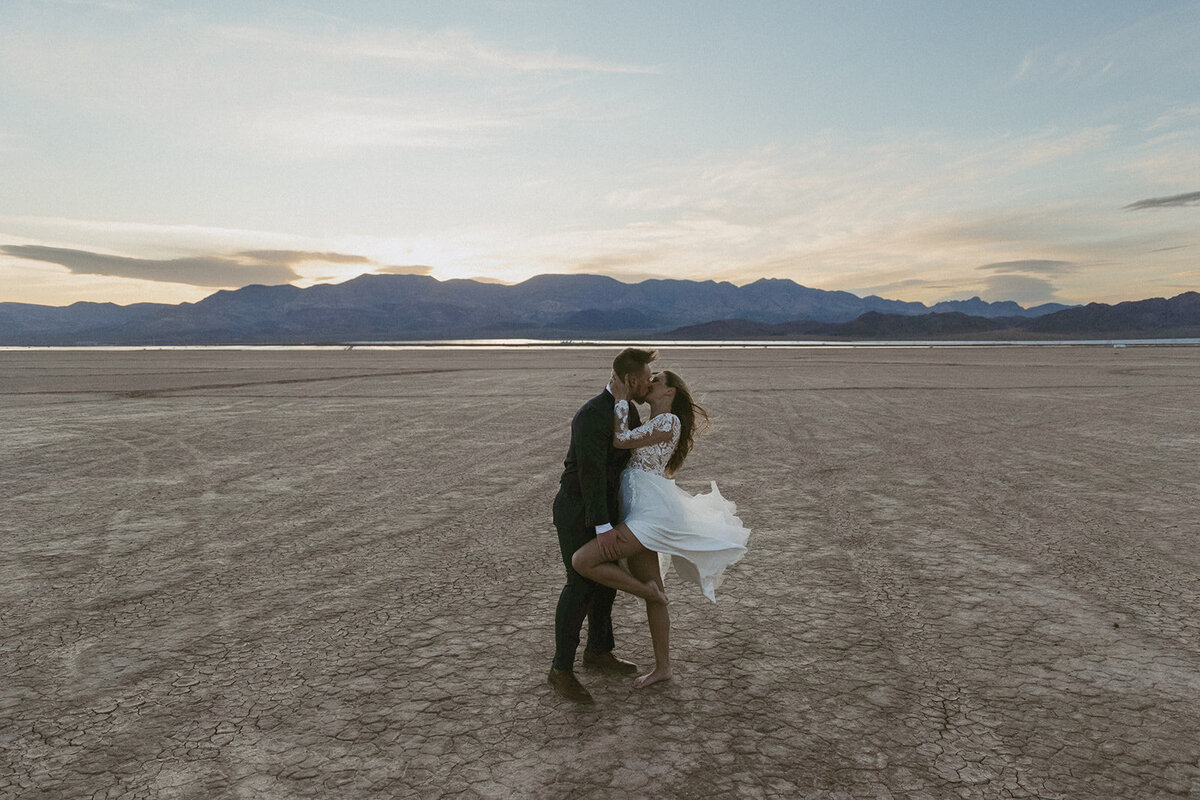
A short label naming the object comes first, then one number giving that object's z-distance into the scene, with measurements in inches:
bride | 156.7
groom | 153.6
